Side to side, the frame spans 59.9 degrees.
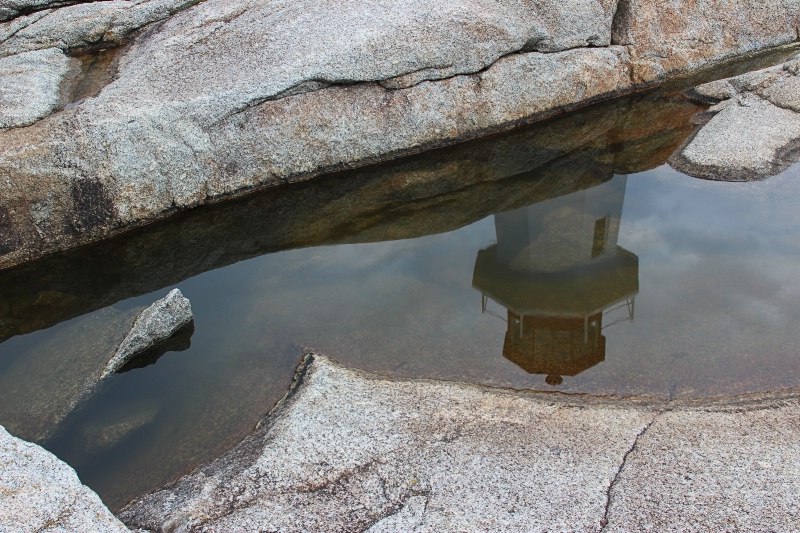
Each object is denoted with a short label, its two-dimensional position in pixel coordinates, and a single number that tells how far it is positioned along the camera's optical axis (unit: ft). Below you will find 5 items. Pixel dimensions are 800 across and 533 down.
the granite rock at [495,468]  8.43
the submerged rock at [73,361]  12.08
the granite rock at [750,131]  17.78
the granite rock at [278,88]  16.65
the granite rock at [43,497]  8.00
